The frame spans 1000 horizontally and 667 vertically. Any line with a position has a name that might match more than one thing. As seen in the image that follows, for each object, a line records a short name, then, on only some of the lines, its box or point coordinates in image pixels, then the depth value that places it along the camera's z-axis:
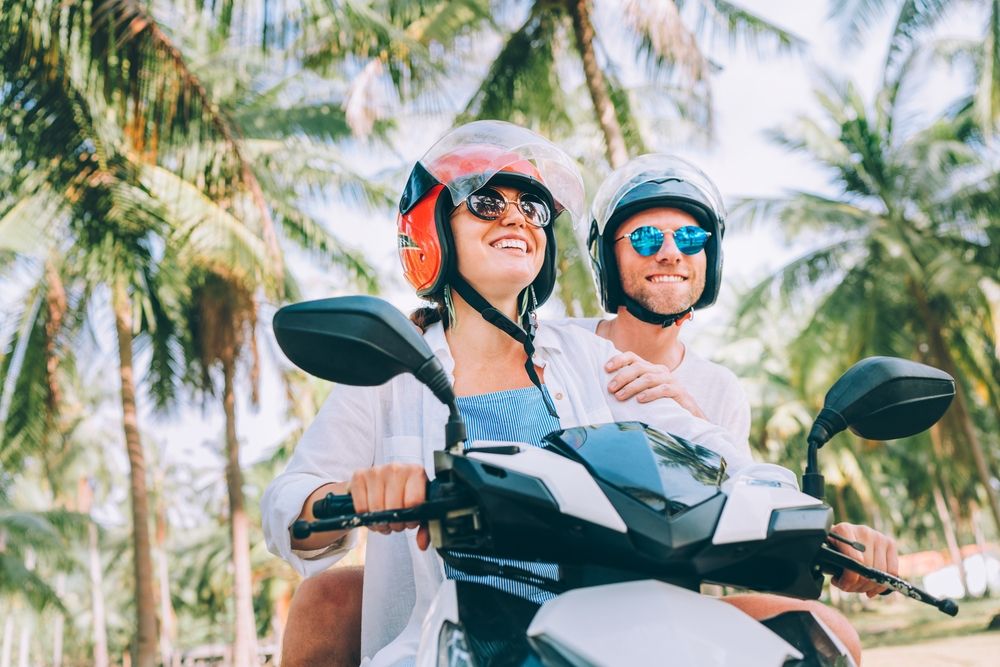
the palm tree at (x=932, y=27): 14.18
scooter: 1.29
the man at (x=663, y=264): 3.89
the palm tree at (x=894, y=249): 19.16
